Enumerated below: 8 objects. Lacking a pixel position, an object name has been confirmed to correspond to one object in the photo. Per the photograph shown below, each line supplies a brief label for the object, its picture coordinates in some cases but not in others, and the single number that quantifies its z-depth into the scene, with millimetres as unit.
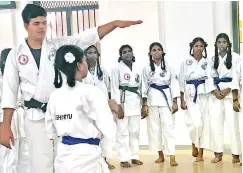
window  4449
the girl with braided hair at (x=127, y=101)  4691
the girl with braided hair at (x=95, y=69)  4582
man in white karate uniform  2498
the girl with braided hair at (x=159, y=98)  4637
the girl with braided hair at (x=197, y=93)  4648
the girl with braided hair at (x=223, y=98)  4438
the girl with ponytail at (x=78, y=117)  2307
